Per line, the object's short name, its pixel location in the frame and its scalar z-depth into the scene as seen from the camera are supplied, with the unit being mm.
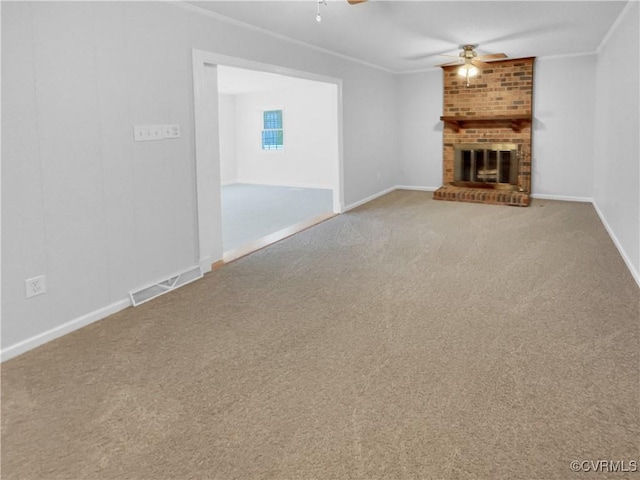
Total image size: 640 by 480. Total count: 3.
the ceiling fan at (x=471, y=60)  5904
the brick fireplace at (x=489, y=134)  7238
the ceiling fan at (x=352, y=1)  3418
